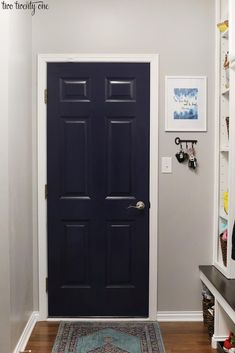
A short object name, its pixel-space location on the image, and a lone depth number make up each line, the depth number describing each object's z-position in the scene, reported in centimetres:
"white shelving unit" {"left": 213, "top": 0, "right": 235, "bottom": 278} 327
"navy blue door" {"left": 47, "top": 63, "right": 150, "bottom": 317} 345
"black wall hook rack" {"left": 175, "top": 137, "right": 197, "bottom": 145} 348
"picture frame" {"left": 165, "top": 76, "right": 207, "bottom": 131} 347
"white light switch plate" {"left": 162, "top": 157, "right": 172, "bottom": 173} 349
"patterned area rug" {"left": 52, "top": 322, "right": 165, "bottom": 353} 303
